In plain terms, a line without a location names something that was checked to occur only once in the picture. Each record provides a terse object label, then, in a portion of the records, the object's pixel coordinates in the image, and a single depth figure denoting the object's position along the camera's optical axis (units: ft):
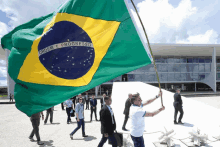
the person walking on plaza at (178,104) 20.89
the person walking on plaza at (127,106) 19.04
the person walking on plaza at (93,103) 26.73
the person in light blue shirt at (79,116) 17.95
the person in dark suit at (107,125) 11.55
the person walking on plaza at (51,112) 26.73
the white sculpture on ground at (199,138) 14.19
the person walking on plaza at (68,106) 26.27
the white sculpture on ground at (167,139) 13.99
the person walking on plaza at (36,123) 16.90
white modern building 84.99
